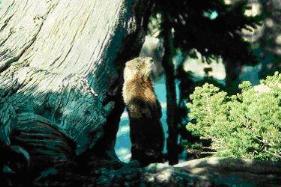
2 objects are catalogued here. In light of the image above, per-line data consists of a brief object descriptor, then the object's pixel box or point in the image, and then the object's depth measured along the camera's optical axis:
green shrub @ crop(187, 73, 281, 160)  9.16
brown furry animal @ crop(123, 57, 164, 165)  12.52
